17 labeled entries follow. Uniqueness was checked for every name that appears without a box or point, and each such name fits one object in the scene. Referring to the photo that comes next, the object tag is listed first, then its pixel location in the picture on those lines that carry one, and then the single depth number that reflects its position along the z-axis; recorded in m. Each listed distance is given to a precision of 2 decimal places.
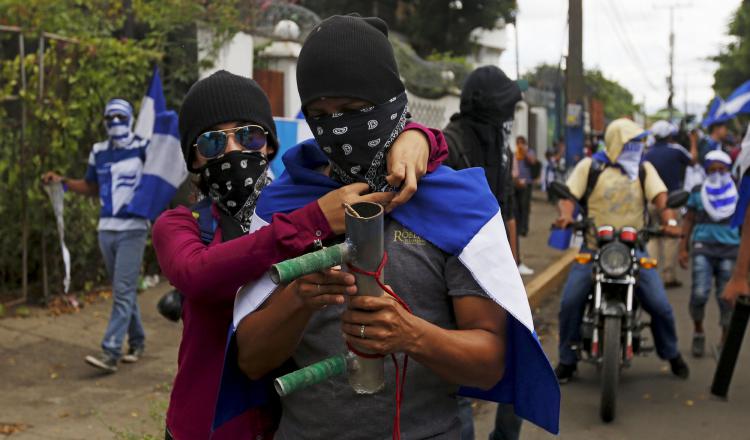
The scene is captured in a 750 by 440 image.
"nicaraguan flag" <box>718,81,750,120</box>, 6.38
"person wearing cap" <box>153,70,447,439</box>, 2.16
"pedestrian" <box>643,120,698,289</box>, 10.64
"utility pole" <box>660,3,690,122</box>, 51.88
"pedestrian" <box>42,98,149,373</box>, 6.61
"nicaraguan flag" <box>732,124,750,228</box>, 5.35
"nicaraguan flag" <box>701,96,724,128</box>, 6.78
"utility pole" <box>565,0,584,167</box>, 15.08
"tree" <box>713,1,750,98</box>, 51.47
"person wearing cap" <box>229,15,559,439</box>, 2.08
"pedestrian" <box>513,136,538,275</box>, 16.22
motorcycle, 5.85
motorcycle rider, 6.40
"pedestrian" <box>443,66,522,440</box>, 4.64
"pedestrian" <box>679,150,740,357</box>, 7.81
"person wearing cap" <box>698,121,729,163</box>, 11.84
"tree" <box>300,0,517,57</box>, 31.27
